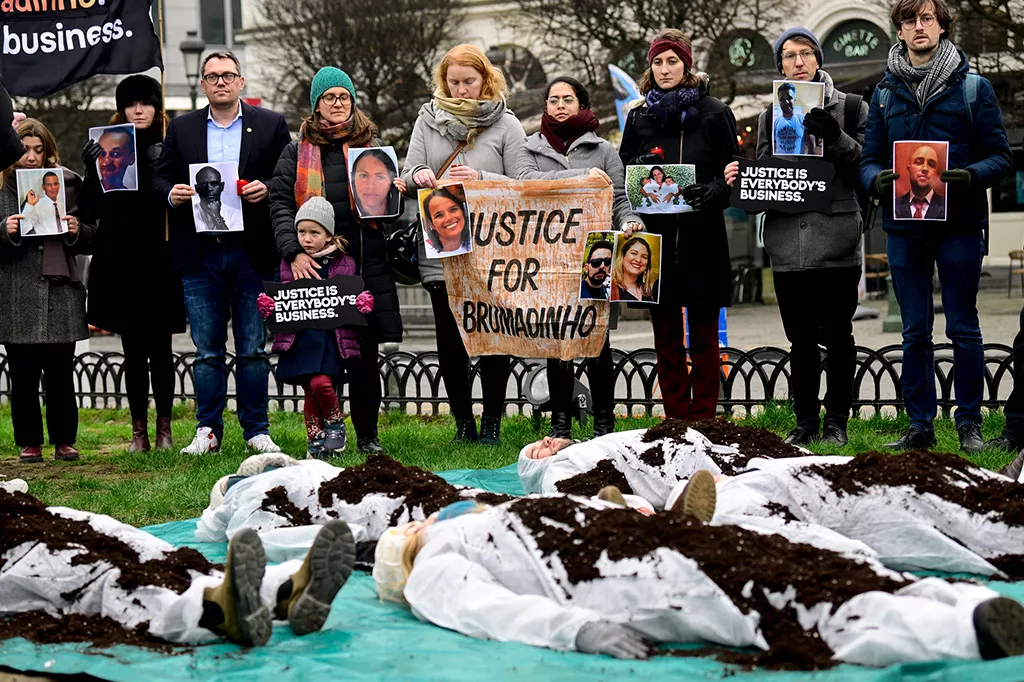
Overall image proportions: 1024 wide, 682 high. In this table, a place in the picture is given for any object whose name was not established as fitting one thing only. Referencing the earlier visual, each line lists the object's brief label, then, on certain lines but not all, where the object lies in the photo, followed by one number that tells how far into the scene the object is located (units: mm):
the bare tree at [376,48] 35000
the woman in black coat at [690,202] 8789
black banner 10250
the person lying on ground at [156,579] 4363
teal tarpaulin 3908
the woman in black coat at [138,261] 9594
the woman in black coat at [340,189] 8969
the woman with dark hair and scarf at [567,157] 9008
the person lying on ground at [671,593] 3900
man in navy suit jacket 9258
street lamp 28516
